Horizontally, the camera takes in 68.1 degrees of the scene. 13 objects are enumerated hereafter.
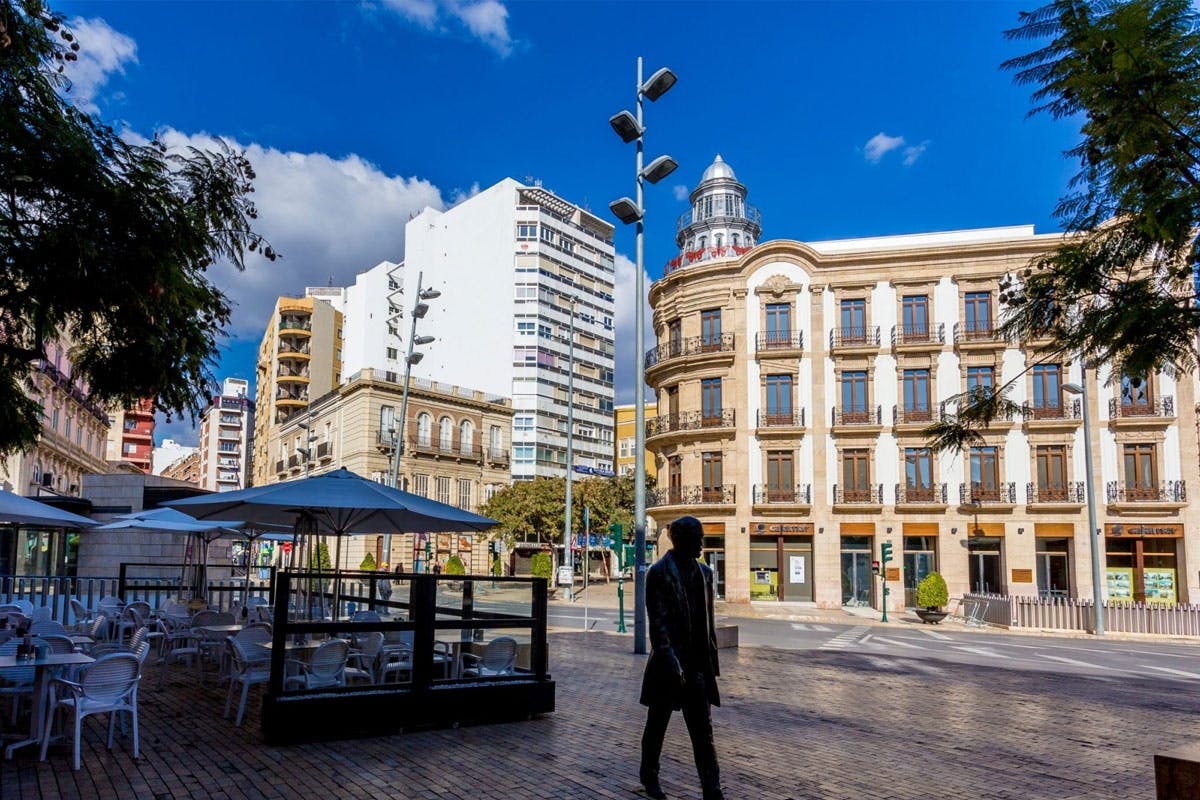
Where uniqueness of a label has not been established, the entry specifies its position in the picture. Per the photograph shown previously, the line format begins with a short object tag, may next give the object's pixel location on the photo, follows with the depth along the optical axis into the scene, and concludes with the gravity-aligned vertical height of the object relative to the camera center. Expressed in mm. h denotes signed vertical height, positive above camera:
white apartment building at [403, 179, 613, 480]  72331 +17561
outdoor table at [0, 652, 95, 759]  7219 -1347
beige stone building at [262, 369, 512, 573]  54125 +4715
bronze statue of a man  5949 -907
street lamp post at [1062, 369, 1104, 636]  28047 -195
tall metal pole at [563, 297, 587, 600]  36156 -329
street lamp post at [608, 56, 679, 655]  16188 +5679
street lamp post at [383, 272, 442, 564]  25016 +5269
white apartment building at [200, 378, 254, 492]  141500 +11907
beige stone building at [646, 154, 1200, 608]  36750 +3494
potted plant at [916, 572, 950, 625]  31594 -2705
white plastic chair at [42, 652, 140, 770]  7141 -1407
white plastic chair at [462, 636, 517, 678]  9031 -1434
